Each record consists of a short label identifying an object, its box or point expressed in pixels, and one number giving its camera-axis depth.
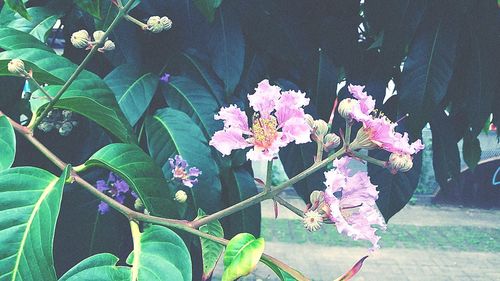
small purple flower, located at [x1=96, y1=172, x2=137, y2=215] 0.83
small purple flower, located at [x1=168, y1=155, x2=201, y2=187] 0.79
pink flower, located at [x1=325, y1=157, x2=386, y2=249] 0.53
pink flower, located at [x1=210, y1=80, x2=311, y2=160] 0.54
